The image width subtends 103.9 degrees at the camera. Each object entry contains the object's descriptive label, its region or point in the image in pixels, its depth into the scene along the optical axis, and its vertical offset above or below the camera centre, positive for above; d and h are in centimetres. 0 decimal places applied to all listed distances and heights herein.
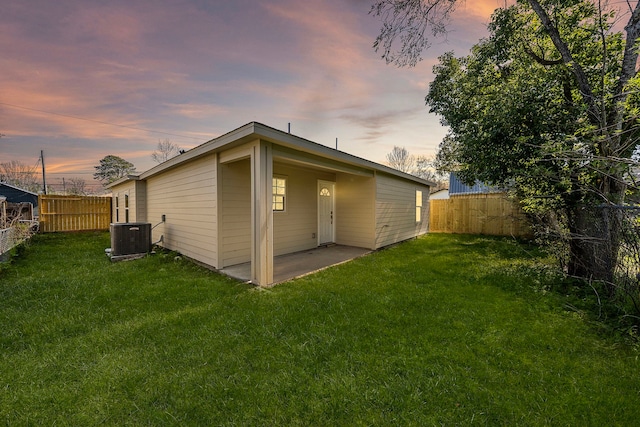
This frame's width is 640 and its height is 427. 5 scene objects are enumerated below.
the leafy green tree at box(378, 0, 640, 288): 366 +183
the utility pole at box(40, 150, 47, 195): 2238 +231
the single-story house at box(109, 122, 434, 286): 435 +17
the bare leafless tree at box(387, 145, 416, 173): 2520 +502
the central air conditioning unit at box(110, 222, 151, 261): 622 -85
